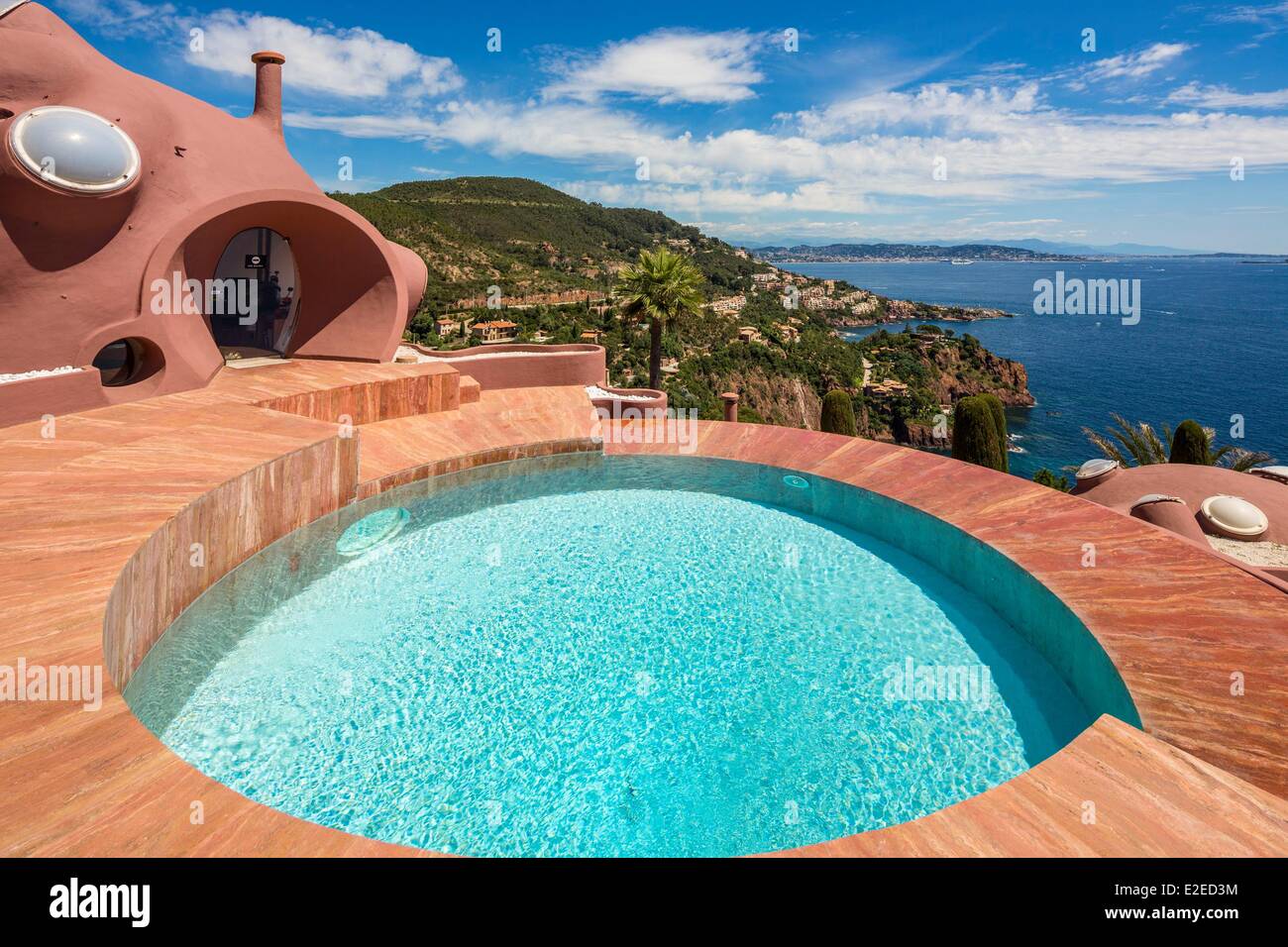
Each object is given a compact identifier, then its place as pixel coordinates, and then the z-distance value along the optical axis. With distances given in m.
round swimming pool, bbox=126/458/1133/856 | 5.22
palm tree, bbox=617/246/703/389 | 23.00
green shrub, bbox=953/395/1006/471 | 17.48
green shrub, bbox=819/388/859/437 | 19.02
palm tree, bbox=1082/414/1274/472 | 19.44
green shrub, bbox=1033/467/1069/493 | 23.71
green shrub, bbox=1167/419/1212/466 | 18.22
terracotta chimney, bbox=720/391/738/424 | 17.16
